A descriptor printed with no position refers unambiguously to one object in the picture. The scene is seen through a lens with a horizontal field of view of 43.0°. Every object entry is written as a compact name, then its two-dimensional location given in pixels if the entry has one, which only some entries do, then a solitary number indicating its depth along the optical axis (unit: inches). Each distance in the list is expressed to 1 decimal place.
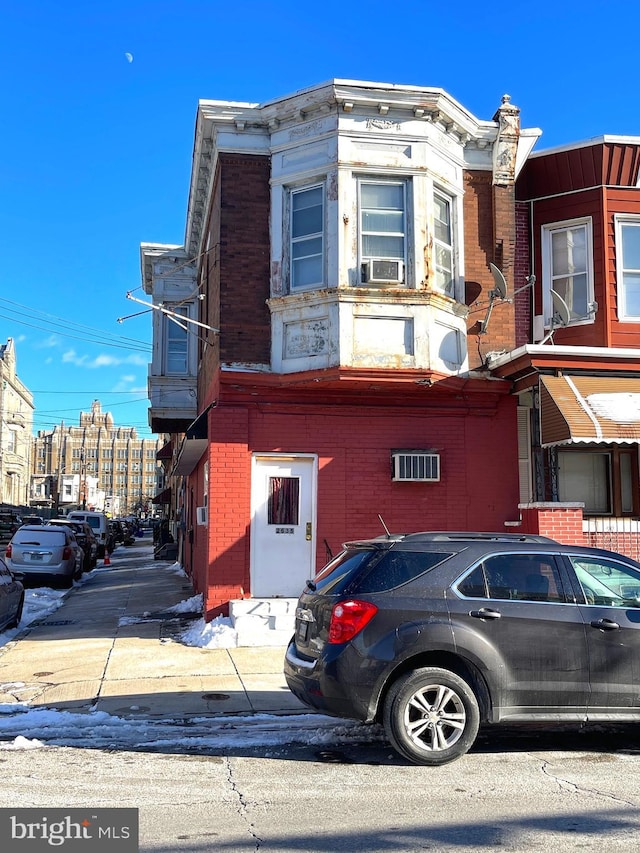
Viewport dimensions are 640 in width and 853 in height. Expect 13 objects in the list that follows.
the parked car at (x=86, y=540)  1047.0
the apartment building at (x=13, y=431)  3541.1
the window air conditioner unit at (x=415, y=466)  497.4
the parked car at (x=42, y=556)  791.1
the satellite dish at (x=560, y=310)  502.9
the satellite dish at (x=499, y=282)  487.5
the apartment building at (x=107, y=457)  6235.2
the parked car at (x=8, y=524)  1564.0
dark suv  237.9
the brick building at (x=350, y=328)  479.2
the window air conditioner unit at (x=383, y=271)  472.1
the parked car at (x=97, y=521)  1398.9
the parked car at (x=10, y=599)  482.9
